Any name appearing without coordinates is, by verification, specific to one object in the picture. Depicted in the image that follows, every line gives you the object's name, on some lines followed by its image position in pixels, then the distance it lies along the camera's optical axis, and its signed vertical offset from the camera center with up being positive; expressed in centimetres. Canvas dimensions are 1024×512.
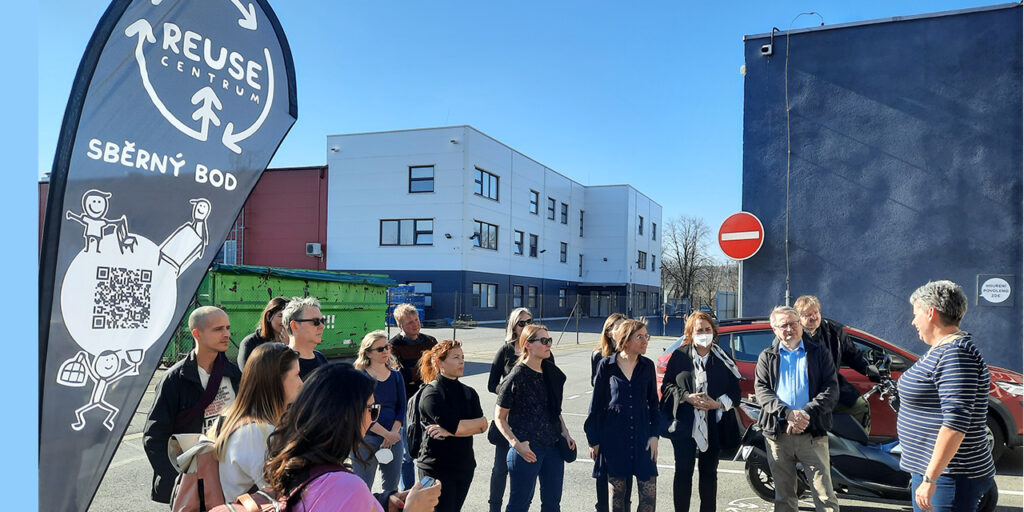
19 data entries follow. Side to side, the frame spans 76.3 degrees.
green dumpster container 1331 -49
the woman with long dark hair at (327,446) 202 -55
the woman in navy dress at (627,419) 455 -96
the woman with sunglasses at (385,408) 459 -95
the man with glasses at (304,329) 441 -35
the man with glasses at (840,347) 527 -49
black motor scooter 516 -138
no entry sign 1014 +84
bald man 336 -65
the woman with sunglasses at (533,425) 436 -97
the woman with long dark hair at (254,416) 263 -60
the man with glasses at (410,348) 571 -60
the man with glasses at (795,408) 452 -83
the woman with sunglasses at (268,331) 488 -42
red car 648 -86
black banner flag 248 +30
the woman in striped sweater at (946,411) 320 -59
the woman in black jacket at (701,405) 484 -89
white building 3319 +350
